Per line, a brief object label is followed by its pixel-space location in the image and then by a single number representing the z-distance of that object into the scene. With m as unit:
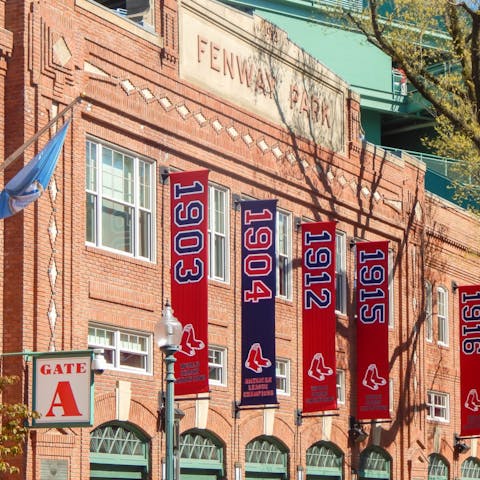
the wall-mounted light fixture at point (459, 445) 39.97
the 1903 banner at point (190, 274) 25.38
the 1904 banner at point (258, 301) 27.73
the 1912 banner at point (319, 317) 30.44
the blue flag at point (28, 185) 19.19
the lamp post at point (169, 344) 18.61
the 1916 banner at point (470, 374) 38.62
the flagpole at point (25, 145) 19.29
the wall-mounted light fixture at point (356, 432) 33.84
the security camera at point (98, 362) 20.55
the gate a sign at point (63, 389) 20.91
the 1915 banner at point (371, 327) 33.84
